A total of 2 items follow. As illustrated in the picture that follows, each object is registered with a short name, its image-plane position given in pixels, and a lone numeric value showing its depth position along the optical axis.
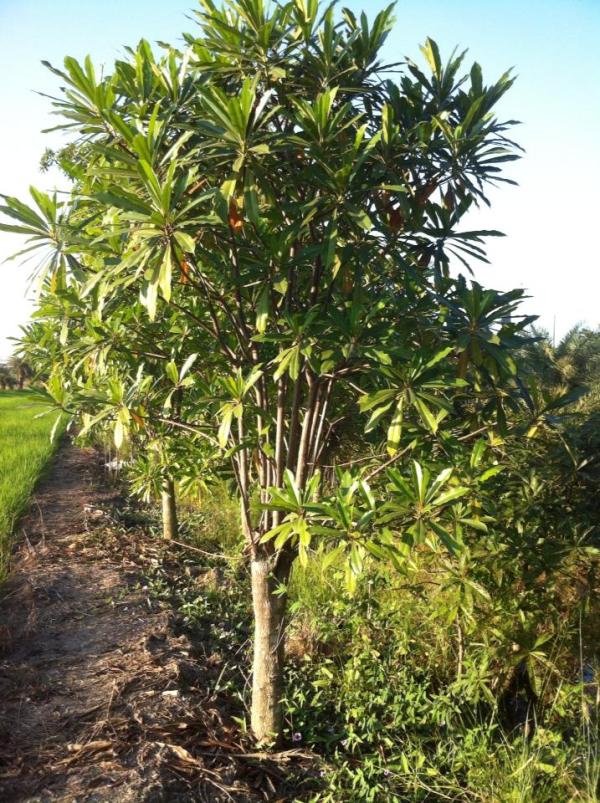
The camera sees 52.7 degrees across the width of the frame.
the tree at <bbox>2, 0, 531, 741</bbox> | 2.24
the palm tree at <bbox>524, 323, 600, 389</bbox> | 12.60
